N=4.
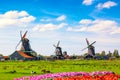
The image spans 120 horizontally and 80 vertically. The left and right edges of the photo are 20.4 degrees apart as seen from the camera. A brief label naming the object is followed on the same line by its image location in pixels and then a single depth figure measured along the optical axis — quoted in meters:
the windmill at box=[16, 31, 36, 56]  118.44
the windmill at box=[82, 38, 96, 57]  132.85
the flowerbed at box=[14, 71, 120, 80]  17.96
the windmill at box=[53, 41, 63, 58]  134.00
